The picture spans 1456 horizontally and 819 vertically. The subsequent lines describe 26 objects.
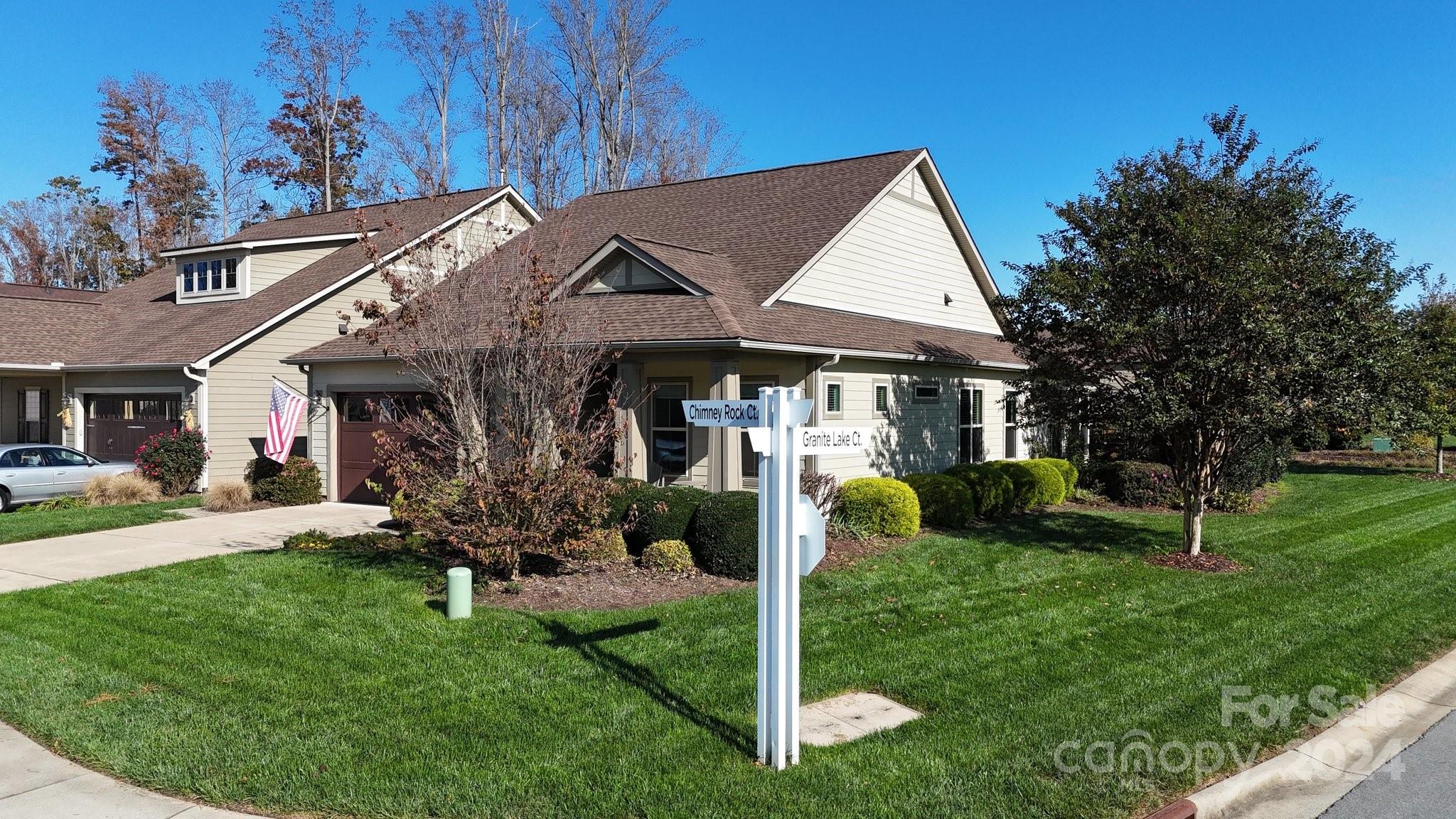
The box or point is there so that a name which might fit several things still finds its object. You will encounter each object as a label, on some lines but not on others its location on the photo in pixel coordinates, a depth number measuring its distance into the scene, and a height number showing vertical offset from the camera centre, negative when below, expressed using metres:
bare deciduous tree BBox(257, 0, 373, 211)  38.22 +13.29
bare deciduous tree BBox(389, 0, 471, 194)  37.97 +13.16
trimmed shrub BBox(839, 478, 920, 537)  13.22 -1.37
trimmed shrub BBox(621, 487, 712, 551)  11.18 -1.22
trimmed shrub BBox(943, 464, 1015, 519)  15.41 -1.25
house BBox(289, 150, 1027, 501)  13.91 +1.55
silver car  17.33 -1.03
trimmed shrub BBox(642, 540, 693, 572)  10.63 -1.63
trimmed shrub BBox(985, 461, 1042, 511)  16.39 -1.26
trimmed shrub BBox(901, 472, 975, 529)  14.38 -1.33
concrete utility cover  5.96 -2.03
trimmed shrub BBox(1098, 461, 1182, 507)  17.78 -1.42
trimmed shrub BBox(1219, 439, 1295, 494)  17.77 -1.17
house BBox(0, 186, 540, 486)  19.38 +1.86
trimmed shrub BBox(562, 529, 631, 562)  9.84 -1.51
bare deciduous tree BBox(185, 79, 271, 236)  43.34 +10.98
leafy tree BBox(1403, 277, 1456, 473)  11.17 +0.52
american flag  17.50 -0.10
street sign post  5.32 -0.74
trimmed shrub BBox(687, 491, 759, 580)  10.48 -1.39
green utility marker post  8.60 -1.65
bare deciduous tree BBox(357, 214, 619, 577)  9.51 +0.00
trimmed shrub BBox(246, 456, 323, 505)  17.45 -1.24
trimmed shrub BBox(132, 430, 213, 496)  18.39 -0.83
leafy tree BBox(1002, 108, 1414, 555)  10.84 +1.27
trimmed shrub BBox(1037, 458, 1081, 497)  18.03 -1.16
